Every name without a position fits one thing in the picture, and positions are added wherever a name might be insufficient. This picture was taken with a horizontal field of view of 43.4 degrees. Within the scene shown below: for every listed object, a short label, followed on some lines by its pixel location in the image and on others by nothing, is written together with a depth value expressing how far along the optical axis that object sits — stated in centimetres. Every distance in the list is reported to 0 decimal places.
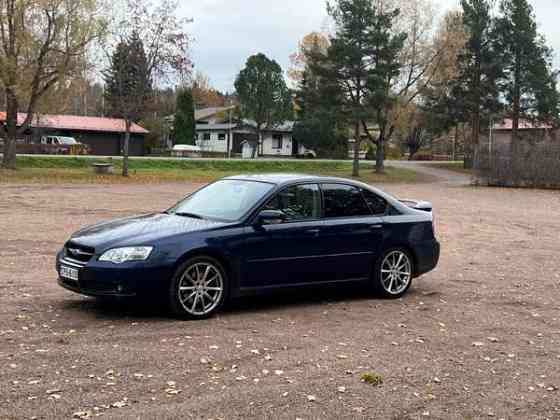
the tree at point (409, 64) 4758
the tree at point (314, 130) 4844
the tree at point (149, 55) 3856
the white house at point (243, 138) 7512
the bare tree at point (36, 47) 3569
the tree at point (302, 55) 5535
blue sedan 688
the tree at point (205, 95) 10988
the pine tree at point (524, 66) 5422
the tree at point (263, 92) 6819
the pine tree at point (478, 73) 5406
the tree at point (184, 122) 7100
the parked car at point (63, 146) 5262
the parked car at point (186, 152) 6157
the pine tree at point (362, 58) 4419
